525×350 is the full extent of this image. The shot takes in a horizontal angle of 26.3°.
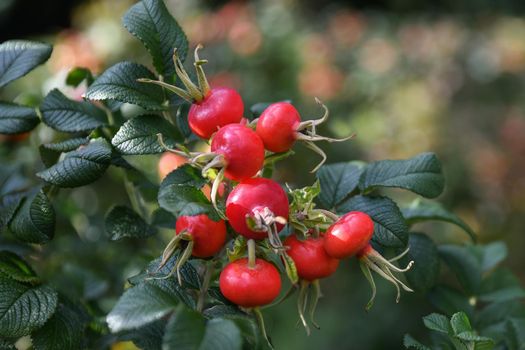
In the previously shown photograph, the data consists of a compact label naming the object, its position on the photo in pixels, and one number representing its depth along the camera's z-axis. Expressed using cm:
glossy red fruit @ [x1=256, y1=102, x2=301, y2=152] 43
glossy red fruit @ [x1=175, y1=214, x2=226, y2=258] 43
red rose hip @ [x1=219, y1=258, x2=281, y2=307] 42
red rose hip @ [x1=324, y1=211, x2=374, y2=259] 43
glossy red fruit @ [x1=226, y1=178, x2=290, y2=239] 42
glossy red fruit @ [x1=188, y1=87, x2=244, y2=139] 44
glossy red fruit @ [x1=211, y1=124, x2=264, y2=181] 42
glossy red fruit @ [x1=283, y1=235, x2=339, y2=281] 43
